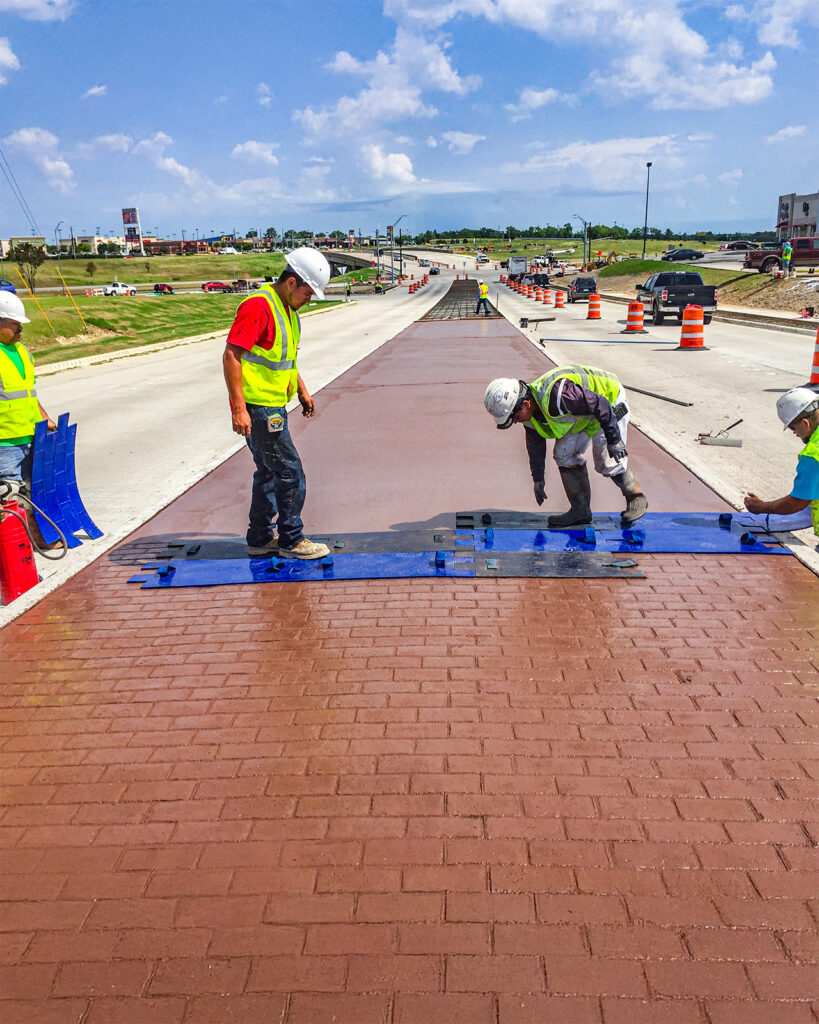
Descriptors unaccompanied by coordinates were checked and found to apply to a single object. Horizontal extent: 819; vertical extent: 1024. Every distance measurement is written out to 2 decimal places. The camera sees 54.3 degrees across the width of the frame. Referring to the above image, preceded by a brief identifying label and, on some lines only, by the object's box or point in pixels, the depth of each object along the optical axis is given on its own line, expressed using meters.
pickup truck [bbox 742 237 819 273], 38.03
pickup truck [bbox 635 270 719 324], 24.88
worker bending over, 5.46
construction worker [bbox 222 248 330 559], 5.01
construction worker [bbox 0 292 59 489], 5.43
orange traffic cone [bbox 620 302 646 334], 22.56
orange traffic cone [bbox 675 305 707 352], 18.36
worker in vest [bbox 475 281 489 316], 33.88
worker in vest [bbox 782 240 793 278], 34.86
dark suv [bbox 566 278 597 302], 44.91
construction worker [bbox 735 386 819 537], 4.66
